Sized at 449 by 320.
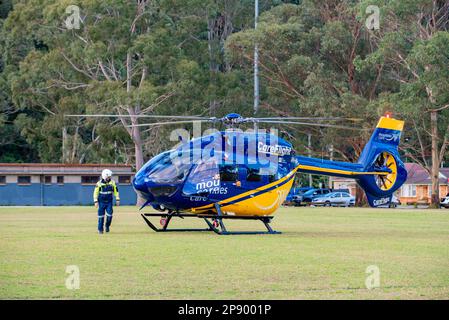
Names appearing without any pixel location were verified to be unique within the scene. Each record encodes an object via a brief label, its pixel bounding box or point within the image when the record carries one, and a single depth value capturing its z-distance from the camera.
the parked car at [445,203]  69.00
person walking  25.47
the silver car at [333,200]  75.12
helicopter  25.53
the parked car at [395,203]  71.14
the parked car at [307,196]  74.00
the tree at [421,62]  60.94
